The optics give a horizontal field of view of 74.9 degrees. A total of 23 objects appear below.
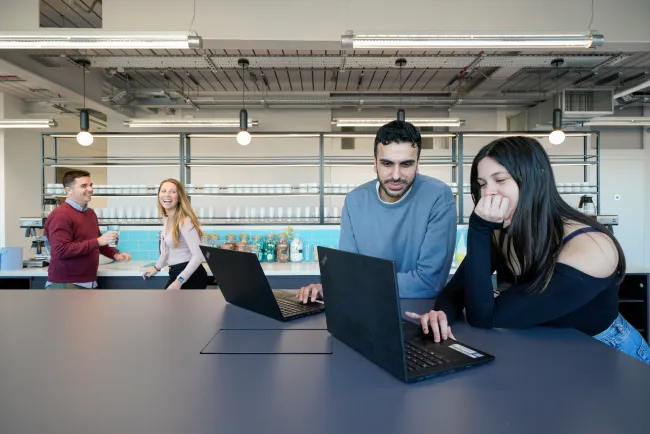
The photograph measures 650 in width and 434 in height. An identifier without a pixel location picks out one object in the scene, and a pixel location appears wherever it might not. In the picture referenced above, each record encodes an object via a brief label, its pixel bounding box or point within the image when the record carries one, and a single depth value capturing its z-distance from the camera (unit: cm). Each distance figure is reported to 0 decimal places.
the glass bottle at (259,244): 465
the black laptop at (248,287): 126
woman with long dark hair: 114
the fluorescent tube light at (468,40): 285
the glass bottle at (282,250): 460
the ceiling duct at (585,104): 590
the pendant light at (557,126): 496
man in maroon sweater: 334
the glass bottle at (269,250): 467
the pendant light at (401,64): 498
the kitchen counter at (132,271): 390
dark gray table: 66
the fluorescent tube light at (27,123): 495
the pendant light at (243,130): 486
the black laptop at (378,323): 80
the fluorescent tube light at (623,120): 564
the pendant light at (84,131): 471
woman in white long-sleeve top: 313
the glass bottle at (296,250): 461
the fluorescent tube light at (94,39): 282
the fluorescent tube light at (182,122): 505
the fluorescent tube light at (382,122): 528
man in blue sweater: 172
